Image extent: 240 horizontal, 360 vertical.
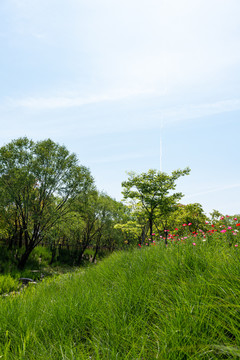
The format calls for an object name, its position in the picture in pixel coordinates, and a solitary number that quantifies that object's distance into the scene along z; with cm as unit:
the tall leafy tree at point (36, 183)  1792
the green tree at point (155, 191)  2081
